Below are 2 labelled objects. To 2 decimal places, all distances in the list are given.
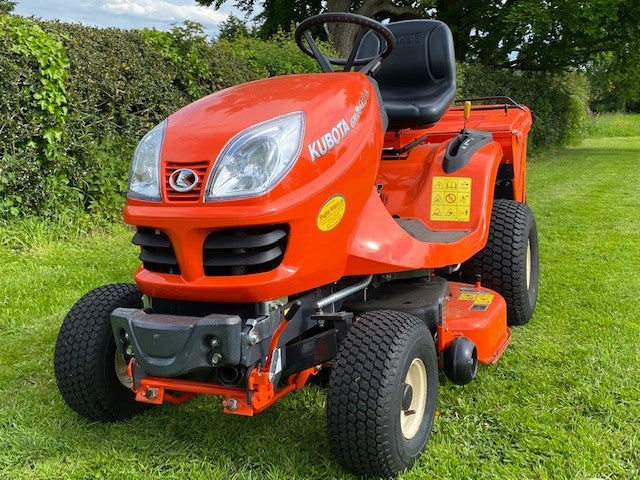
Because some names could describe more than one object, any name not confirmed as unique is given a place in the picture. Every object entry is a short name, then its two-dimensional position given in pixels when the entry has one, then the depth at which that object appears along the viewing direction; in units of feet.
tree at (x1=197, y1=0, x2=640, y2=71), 43.60
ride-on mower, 6.53
